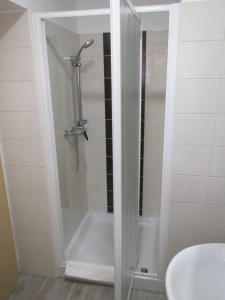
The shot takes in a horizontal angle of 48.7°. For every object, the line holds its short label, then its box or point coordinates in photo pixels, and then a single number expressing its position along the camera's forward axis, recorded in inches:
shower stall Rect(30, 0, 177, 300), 45.9
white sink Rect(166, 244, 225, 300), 40.2
